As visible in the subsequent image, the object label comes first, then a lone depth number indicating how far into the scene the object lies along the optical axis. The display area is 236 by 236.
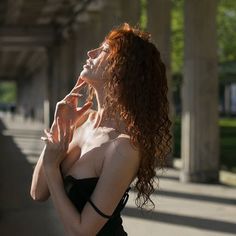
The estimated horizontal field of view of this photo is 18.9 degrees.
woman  2.55
